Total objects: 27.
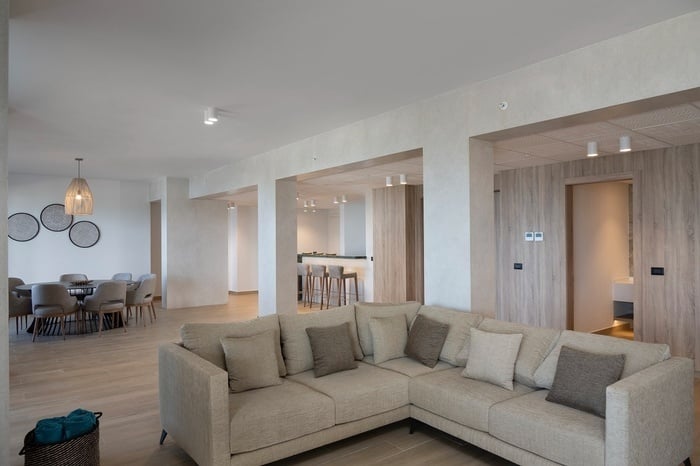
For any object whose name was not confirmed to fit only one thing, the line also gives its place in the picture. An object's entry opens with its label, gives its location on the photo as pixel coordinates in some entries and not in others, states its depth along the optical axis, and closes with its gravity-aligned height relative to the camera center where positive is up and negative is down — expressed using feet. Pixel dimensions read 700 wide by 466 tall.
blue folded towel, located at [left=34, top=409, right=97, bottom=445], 8.37 -3.47
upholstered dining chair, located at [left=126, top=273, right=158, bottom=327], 26.02 -2.87
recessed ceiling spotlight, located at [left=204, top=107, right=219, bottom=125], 15.65 +4.48
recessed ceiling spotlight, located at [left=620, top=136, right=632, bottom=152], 15.72 +3.39
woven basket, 8.22 -3.81
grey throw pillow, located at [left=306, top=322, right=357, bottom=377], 11.48 -2.76
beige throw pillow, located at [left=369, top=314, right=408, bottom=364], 12.50 -2.66
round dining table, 23.68 -2.63
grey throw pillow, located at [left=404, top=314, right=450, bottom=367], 12.12 -2.69
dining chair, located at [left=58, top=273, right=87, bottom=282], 28.27 -2.04
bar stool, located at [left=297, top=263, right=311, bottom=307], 34.37 -2.90
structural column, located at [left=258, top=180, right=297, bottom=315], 22.09 -0.23
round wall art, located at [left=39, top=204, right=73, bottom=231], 30.91 +1.89
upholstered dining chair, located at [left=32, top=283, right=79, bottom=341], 21.95 -2.76
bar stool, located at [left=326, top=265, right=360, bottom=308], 30.58 -2.38
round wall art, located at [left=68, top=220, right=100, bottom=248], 31.99 +0.80
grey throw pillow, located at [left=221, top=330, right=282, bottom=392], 10.29 -2.76
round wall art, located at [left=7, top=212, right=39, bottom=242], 29.60 +1.28
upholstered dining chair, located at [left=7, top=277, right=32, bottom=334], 22.67 -2.99
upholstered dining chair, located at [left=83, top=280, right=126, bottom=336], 23.52 -2.85
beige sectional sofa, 8.04 -3.34
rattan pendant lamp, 23.56 +2.42
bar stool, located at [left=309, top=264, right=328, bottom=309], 32.07 -2.87
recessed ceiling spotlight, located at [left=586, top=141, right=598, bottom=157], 16.55 +3.40
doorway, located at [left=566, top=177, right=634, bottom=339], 22.18 -0.91
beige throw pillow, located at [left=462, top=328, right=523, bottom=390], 10.40 -2.74
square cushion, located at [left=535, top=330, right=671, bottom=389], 9.02 -2.29
